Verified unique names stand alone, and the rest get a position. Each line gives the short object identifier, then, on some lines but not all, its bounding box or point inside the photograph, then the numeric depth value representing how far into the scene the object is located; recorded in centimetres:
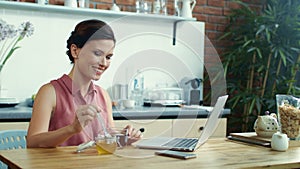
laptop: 175
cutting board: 197
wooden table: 147
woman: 166
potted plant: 395
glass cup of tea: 164
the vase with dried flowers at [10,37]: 327
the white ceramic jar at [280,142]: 186
